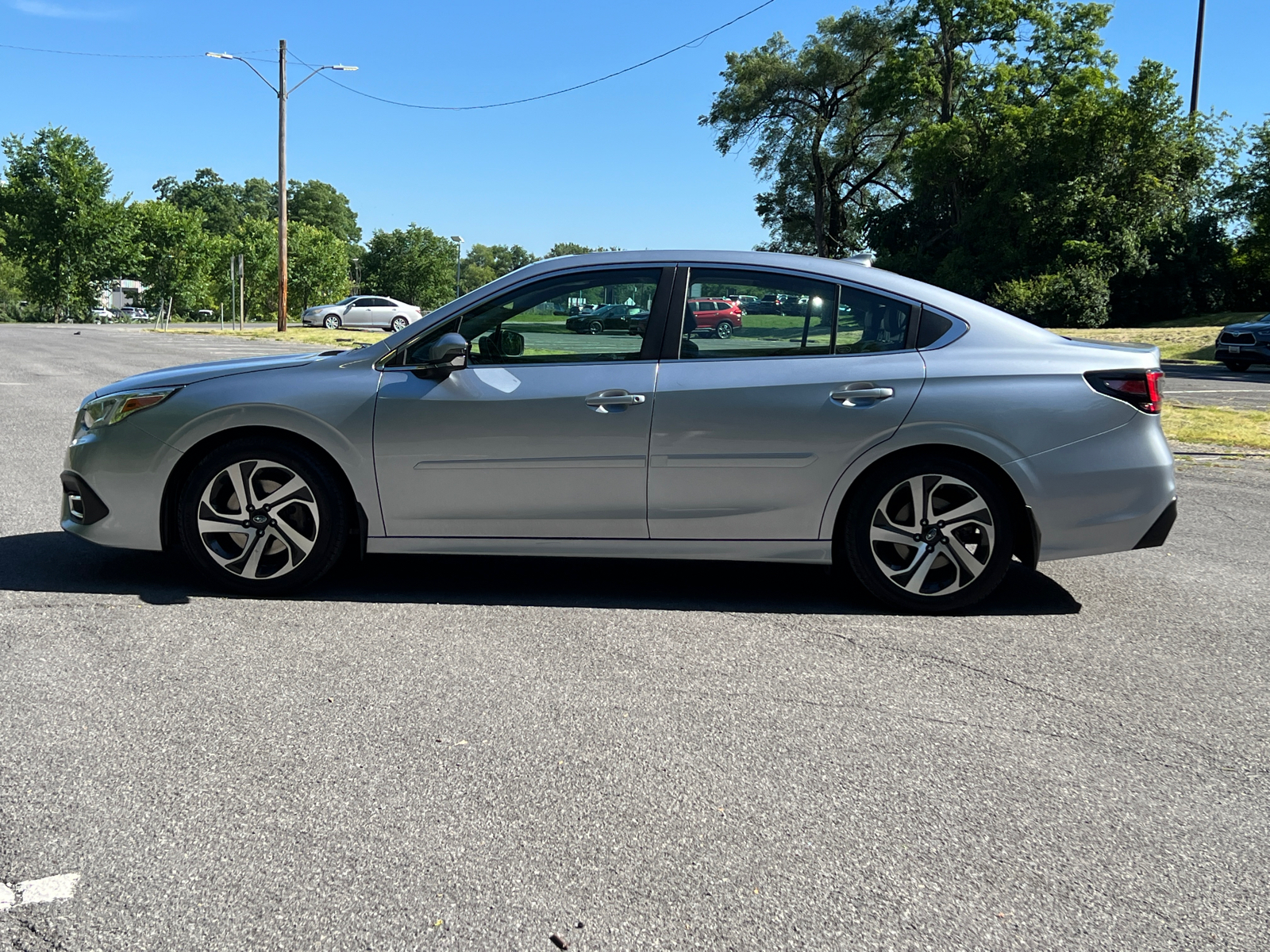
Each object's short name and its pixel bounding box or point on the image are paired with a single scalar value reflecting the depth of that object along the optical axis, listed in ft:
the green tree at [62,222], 202.90
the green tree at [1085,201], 135.85
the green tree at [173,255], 233.55
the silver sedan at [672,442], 16.28
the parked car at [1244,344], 78.64
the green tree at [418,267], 304.50
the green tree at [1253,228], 129.59
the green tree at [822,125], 180.86
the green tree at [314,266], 260.42
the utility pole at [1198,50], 126.52
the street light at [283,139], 113.50
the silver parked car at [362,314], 155.63
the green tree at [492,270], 527.64
